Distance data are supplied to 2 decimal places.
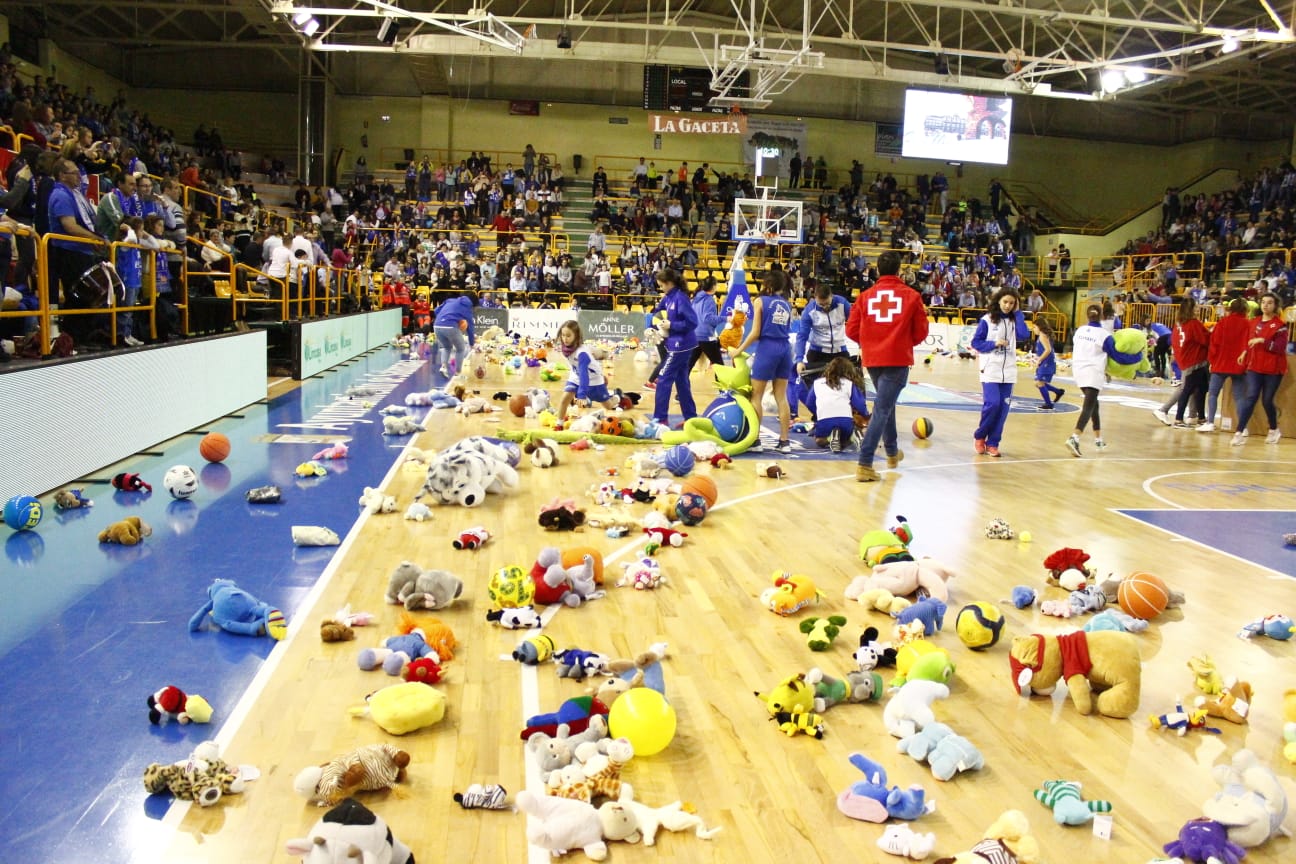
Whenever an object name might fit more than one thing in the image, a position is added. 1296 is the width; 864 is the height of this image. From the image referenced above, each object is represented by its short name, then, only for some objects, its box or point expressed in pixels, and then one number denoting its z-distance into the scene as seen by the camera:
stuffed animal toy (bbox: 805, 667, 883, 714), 4.14
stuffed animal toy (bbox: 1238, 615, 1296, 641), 5.09
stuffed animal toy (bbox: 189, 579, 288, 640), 4.70
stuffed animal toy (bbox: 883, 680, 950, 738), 3.86
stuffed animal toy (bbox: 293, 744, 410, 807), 3.23
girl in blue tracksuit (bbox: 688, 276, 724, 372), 11.39
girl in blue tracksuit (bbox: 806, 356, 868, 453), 10.37
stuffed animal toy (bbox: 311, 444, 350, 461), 9.03
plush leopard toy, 3.24
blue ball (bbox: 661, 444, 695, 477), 8.78
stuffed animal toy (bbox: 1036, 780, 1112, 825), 3.23
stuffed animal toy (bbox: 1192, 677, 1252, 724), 4.12
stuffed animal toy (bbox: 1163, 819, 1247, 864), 3.00
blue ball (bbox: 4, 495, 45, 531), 6.14
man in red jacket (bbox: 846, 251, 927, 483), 8.61
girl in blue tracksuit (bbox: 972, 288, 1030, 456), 10.14
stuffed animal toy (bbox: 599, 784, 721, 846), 3.09
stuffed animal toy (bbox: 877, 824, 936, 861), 3.01
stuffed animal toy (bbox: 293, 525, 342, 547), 6.18
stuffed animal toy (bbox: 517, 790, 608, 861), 2.99
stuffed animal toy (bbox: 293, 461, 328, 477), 8.28
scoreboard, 28.98
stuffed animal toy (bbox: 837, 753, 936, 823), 3.23
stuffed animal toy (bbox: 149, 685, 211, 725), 3.76
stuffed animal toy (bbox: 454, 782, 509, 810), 3.23
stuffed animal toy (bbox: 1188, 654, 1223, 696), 4.27
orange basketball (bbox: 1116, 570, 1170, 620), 5.35
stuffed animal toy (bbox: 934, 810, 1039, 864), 2.88
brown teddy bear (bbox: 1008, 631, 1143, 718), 4.14
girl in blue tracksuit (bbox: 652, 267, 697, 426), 10.48
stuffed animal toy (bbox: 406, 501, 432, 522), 6.95
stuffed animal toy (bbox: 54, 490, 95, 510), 6.76
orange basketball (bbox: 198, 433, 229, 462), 8.57
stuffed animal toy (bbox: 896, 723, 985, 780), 3.54
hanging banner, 32.62
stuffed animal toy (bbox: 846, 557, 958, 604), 5.45
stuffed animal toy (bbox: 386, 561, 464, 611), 5.06
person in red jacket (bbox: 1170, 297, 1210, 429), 13.52
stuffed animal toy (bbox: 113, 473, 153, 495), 7.36
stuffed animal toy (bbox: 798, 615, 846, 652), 4.72
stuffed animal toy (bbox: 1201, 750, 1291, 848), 3.08
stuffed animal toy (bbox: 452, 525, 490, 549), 6.26
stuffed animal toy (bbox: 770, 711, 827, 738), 3.85
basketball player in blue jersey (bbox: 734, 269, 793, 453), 9.90
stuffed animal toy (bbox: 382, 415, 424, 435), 10.51
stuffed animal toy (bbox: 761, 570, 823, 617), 5.17
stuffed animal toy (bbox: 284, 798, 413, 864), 2.75
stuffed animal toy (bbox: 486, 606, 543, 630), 4.91
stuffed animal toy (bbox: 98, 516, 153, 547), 6.06
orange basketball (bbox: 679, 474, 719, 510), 7.52
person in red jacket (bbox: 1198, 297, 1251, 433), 12.46
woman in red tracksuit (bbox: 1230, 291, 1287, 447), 11.96
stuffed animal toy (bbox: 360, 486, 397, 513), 7.16
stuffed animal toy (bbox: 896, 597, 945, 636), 4.98
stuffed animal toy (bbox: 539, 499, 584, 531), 6.82
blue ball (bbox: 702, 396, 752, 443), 10.09
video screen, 30.98
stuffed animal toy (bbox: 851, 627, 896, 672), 4.50
